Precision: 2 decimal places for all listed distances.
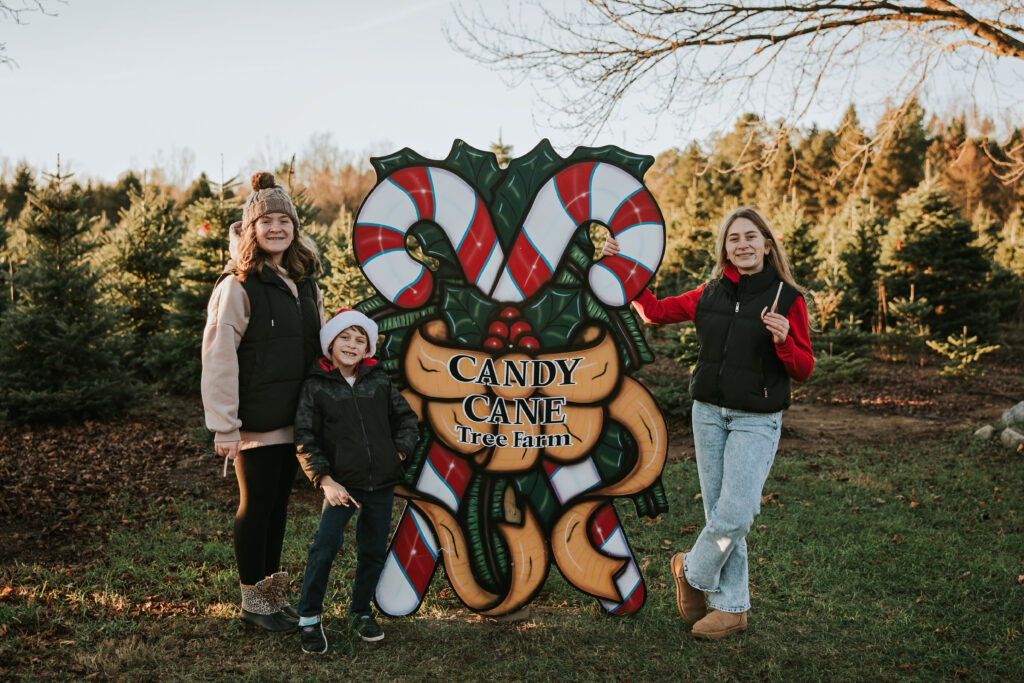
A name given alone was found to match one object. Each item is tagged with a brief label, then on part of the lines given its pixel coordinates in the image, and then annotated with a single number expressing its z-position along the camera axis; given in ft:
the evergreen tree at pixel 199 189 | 77.01
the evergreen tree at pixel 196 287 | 32.96
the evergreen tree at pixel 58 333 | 27.58
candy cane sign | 11.81
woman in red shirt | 10.43
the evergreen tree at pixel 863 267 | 52.59
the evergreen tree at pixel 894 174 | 113.91
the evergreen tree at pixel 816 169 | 116.57
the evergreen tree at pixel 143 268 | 38.93
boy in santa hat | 10.12
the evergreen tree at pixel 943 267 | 49.78
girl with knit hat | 9.94
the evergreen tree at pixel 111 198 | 90.99
